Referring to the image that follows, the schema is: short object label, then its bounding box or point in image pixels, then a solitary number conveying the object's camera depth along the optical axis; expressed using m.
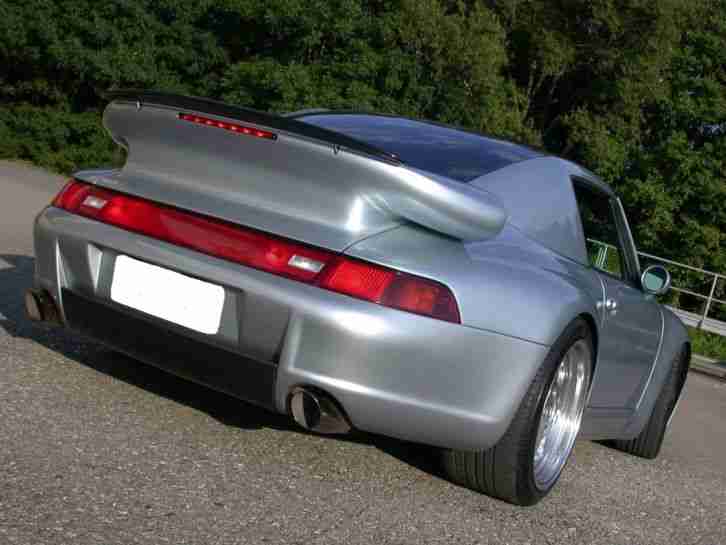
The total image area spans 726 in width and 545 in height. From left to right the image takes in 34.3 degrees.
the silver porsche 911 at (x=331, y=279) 3.74
